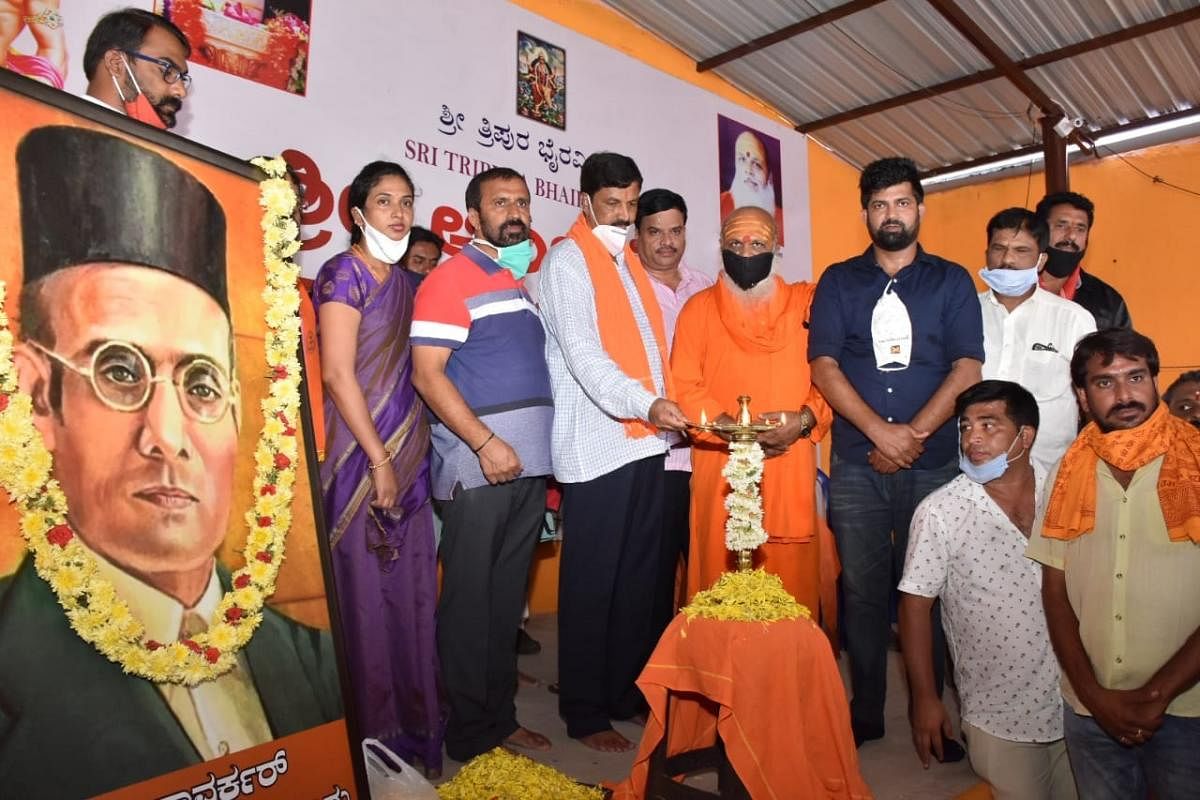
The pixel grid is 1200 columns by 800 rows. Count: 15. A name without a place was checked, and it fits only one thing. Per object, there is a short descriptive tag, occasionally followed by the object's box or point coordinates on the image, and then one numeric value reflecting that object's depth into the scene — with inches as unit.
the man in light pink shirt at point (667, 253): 151.9
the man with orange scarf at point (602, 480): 120.5
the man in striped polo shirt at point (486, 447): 113.6
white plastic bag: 90.0
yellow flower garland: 62.2
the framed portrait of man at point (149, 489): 62.5
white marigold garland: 93.0
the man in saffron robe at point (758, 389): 128.1
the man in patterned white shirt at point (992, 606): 102.1
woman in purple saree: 113.3
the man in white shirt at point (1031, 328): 132.0
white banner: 155.9
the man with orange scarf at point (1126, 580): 88.3
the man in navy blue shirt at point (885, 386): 121.7
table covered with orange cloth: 85.6
